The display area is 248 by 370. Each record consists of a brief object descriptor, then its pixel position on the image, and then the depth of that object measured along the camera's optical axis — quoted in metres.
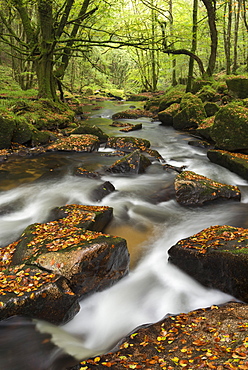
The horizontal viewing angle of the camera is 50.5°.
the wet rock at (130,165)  8.39
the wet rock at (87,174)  8.09
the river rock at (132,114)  19.42
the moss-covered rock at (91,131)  11.80
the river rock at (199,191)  6.45
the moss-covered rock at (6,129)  9.23
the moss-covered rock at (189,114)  13.50
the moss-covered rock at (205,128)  11.75
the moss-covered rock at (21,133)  9.95
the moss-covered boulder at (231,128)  9.12
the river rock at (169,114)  15.81
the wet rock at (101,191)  6.65
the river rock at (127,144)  10.59
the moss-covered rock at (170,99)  17.81
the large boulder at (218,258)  3.44
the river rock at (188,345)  2.16
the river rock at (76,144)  10.25
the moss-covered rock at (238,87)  14.20
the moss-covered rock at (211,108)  13.71
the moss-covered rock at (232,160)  8.01
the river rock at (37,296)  2.97
